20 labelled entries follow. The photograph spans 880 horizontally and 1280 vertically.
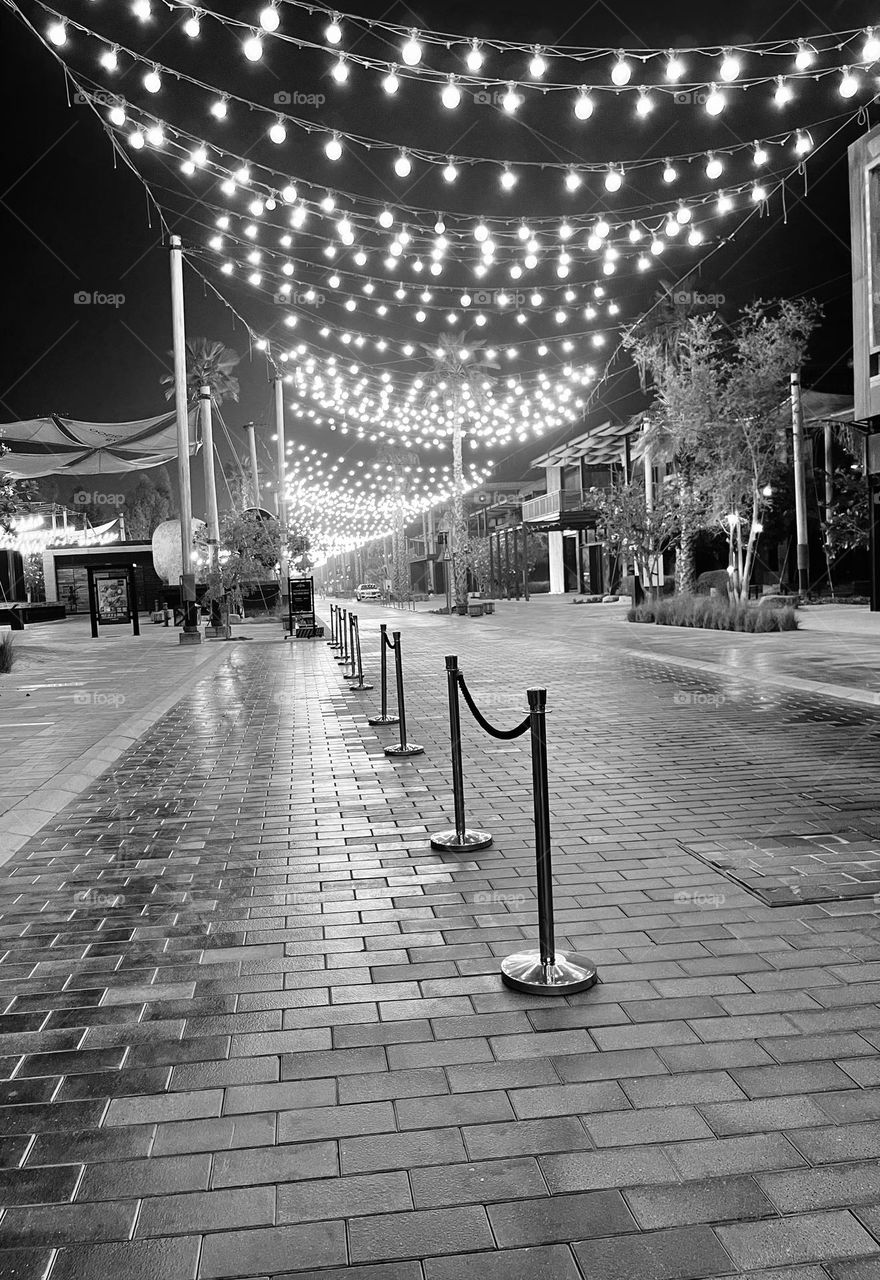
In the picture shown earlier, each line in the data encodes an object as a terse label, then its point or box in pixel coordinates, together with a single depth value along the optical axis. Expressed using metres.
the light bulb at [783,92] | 13.23
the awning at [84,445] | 39.72
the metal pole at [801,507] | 29.11
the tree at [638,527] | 30.78
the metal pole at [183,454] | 25.22
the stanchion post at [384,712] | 10.87
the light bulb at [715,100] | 13.34
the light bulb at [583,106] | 13.50
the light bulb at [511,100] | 13.17
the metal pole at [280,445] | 37.25
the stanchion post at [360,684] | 14.56
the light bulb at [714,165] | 15.27
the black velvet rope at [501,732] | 4.61
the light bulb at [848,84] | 12.95
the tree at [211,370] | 46.91
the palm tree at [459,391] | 38.69
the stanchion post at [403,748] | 9.07
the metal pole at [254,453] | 46.86
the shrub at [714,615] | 21.47
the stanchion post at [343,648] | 19.66
